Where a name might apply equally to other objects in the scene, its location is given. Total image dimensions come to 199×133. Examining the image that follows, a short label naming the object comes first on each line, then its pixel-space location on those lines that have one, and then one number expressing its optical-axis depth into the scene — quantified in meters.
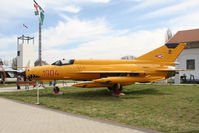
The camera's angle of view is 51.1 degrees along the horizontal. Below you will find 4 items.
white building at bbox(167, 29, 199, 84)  29.19
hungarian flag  35.67
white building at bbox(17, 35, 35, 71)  47.69
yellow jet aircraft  15.02
